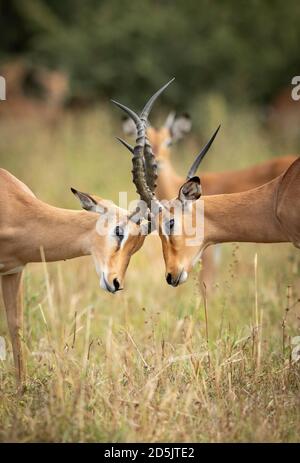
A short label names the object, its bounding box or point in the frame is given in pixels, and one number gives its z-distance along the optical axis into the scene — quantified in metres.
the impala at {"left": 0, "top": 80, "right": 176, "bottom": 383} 9.68
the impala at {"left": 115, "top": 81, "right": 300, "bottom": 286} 10.12
